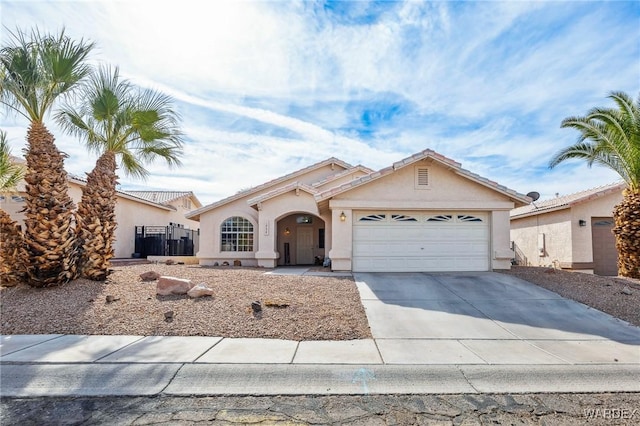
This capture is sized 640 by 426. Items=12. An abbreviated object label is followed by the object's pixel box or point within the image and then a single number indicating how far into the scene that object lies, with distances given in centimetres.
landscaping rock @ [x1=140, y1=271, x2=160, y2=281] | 1107
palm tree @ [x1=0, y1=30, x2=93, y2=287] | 902
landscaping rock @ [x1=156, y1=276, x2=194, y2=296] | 908
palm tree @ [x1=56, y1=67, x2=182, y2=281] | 1035
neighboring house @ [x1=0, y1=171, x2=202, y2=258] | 1836
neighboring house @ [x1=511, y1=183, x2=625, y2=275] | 1643
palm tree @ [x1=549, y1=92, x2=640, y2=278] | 1259
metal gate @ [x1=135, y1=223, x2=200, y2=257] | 2330
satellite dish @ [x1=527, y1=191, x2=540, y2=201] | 2090
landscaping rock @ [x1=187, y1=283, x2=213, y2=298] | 884
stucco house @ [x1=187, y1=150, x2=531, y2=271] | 1354
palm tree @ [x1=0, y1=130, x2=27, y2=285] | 951
